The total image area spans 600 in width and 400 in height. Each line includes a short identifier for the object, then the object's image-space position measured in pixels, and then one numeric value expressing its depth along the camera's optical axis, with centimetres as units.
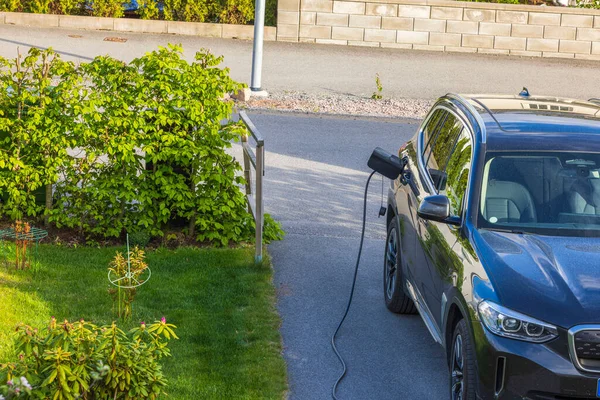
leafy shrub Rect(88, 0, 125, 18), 2225
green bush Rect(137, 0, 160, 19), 2228
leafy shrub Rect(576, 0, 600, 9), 2289
